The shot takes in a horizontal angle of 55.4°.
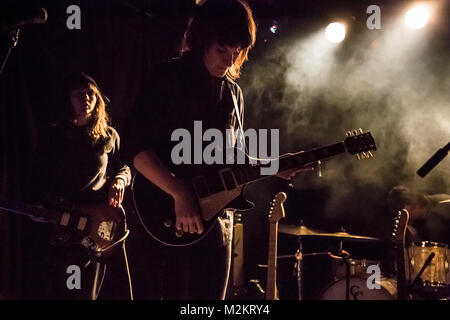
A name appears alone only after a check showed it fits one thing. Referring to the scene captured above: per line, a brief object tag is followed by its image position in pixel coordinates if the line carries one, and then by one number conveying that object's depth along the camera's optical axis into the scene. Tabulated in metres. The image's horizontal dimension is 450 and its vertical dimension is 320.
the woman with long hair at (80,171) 2.74
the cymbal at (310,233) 4.42
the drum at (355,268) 4.39
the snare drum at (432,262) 4.10
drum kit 4.04
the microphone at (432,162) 2.40
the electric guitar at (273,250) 3.57
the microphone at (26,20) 2.08
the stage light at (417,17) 4.95
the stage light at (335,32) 5.34
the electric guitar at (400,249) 3.80
